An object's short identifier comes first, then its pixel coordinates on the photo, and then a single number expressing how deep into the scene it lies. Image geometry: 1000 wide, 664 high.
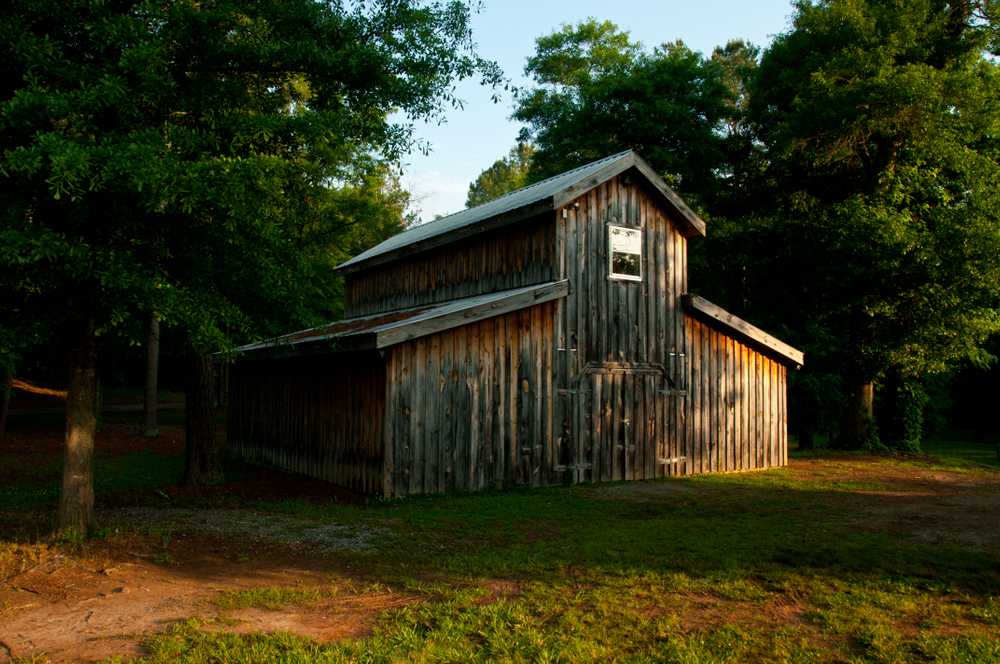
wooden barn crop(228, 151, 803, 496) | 14.45
